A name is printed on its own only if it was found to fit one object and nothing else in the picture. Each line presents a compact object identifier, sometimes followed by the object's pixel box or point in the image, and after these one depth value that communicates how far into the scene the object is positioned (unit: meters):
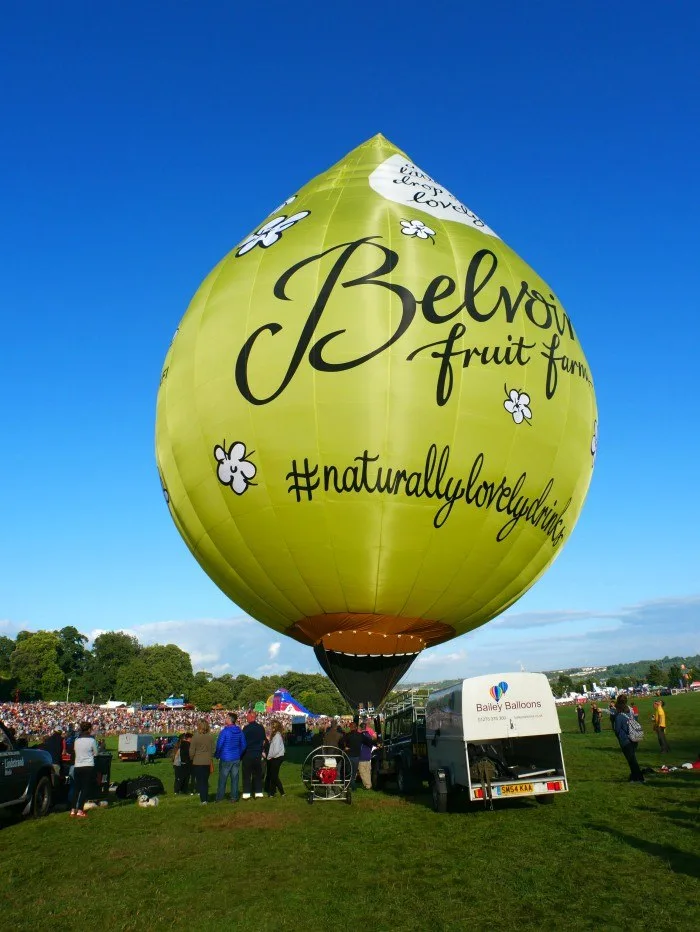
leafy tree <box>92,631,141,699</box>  132.88
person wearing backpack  12.27
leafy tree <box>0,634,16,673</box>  125.31
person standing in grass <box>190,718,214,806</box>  12.88
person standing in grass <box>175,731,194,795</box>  15.52
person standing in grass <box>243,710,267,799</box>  12.98
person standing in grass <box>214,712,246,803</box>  12.74
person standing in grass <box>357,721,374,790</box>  14.02
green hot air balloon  14.10
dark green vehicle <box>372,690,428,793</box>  14.15
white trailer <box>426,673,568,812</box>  10.56
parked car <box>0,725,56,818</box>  10.71
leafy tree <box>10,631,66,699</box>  118.12
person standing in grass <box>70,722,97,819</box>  11.64
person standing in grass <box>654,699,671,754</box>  17.52
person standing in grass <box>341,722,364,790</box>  13.73
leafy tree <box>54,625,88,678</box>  131.38
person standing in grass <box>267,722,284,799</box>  13.40
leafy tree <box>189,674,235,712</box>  120.93
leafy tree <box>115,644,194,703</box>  127.69
